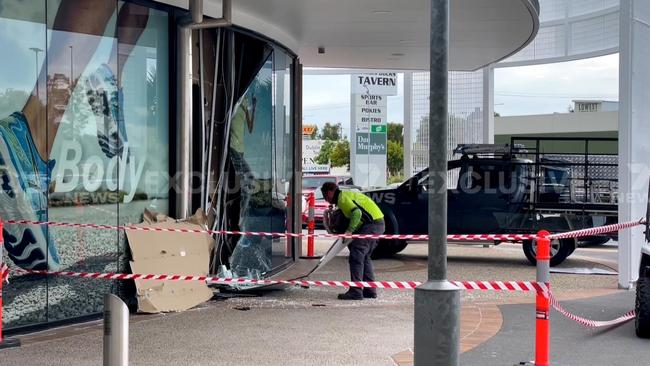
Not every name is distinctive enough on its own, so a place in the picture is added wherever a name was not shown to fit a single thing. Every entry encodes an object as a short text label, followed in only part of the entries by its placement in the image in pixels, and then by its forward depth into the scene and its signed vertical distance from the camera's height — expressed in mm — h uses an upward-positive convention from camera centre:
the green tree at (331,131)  107812 +3944
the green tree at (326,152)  81000 +977
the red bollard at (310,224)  15836 -1164
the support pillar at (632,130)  12125 +452
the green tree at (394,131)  85312 +3114
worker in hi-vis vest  11133 -827
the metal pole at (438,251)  5773 -602
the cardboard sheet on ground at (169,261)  9750 -1155
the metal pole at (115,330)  3941 -772
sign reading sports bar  26766 +1196
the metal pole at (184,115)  10539 +578
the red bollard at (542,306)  6575 -1093
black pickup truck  15008 -687
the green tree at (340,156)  77062 +569
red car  23625 -1351
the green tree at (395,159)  73438 +271
